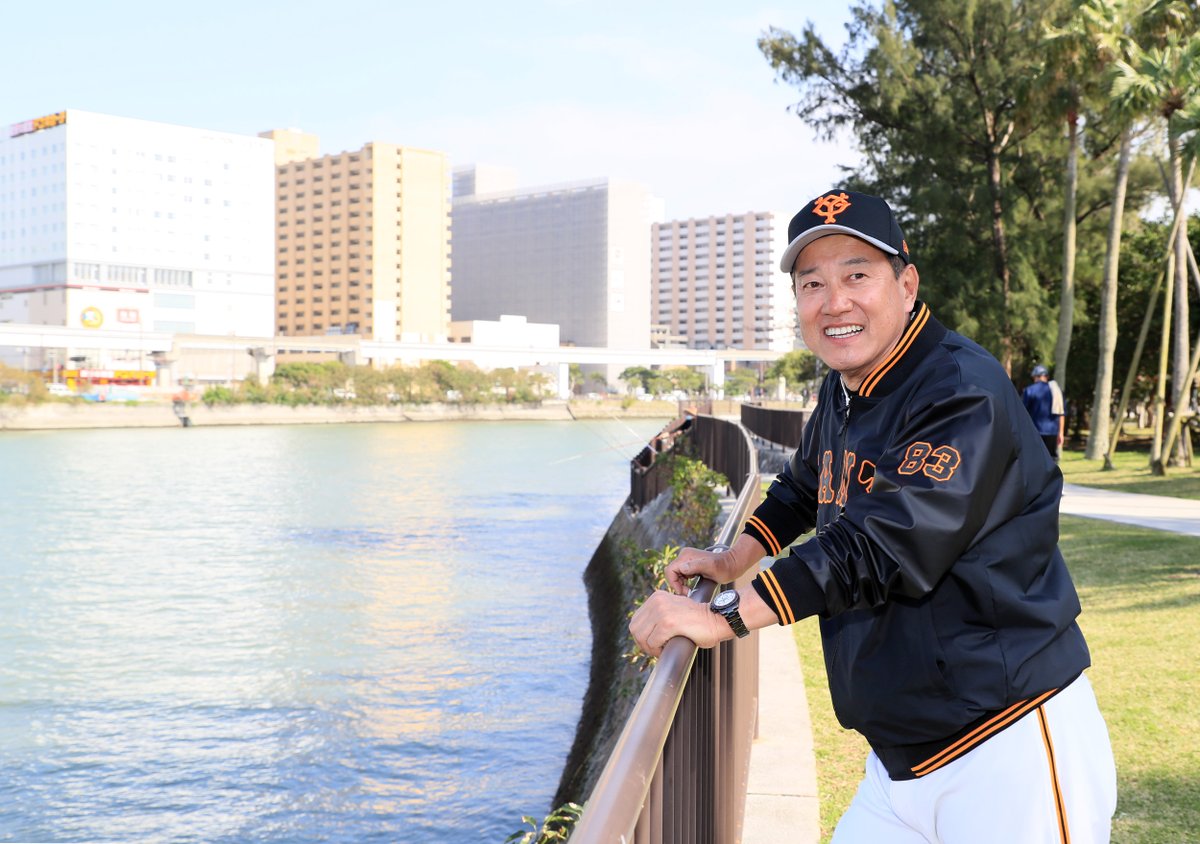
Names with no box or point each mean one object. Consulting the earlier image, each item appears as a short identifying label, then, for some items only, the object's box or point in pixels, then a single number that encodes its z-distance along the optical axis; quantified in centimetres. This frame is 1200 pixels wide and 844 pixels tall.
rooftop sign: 13175
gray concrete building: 17700
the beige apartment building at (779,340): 19462
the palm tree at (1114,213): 2488
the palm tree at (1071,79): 2500
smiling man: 211
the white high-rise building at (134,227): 12825
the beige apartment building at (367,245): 14988
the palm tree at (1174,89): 1859
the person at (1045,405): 1547
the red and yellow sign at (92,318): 12238
